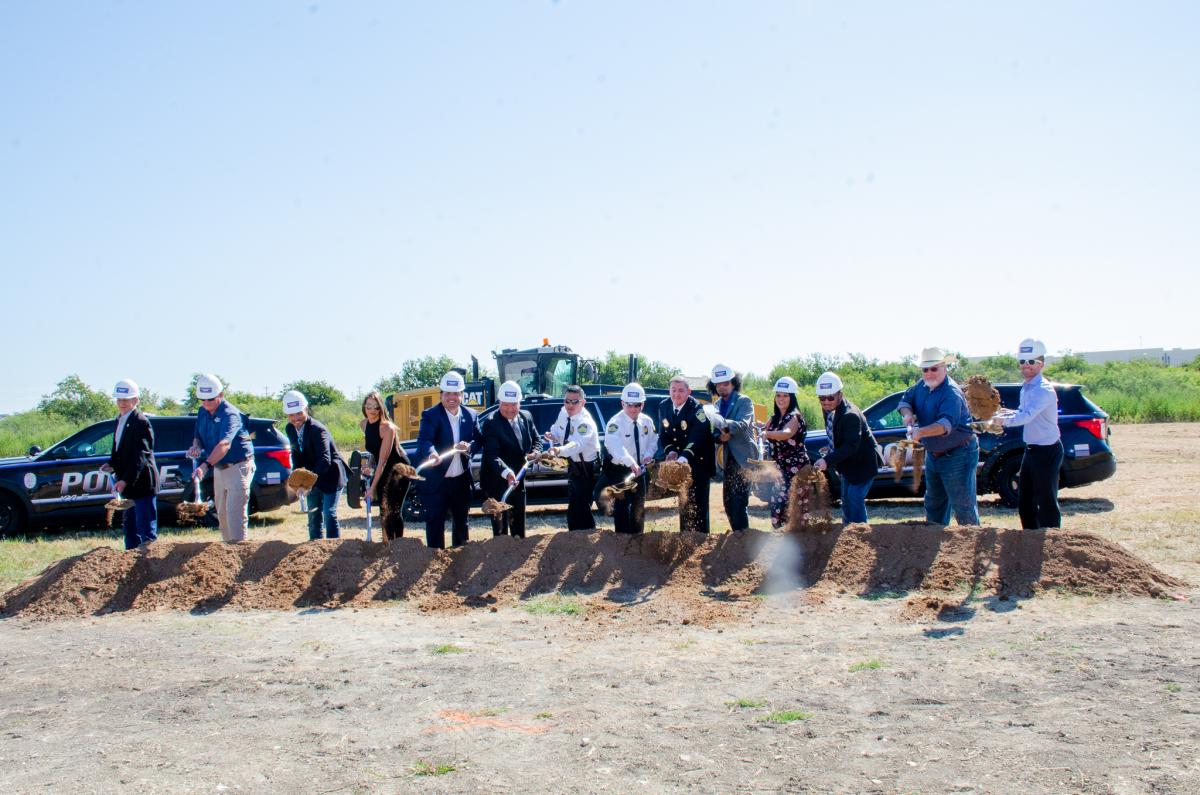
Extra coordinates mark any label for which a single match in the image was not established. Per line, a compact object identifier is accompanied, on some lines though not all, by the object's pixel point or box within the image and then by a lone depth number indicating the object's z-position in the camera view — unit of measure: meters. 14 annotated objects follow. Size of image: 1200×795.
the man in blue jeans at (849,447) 8.38
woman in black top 9.16
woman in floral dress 8.71
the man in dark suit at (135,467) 9.30
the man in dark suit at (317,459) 9.45
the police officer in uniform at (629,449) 9.05
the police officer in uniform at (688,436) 8.96
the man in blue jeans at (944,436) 8.31
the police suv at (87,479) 12.95
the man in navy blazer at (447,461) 8.81
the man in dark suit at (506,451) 9.06
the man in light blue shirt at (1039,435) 8.23
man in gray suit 8.82
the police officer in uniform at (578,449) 9.14
